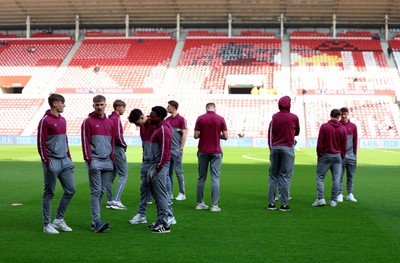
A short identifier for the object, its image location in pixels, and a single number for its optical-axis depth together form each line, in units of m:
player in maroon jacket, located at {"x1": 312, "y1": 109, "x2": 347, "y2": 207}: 12.27
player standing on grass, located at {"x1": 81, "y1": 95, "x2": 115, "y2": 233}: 9.13
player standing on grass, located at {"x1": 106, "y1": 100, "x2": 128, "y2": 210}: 11.59
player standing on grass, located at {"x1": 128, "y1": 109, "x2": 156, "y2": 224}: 9.77
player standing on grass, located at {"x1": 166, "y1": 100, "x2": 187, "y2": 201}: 11.98
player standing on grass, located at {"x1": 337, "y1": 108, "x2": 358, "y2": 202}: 13.14
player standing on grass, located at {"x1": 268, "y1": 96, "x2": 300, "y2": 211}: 11.56
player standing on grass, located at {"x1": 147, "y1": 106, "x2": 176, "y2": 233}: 9.19
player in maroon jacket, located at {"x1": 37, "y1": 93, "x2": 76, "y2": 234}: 8.93
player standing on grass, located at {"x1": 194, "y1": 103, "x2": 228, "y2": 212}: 11.57
